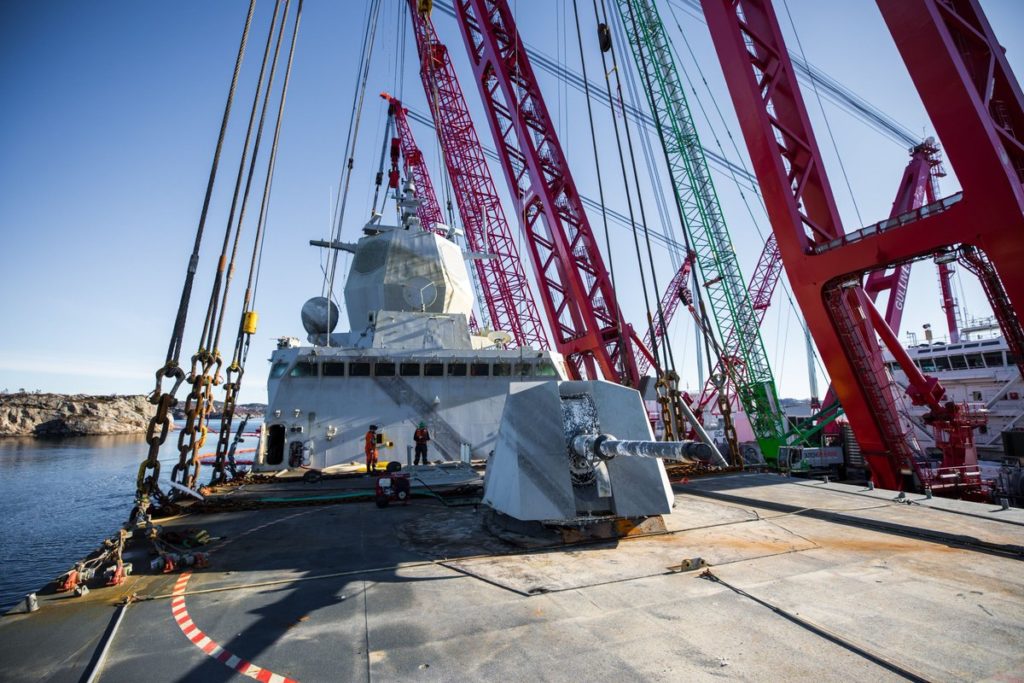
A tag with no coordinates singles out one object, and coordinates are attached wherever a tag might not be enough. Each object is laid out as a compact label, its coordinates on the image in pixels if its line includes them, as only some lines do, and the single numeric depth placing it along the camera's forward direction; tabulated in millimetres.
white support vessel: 25047
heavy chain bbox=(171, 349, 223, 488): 5902
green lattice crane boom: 27797
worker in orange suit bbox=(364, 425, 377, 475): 10320
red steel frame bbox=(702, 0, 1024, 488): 7781
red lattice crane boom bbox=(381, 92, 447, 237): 43719
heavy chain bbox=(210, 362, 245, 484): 8250
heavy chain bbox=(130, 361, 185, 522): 4824
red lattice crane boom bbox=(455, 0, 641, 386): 22359
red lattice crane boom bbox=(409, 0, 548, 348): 36375
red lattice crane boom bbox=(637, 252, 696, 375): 39344
